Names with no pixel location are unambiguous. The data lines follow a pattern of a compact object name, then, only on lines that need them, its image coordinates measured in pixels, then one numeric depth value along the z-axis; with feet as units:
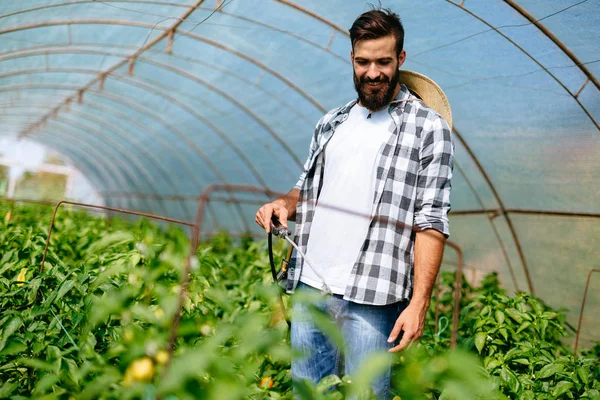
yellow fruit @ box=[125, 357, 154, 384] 3.33
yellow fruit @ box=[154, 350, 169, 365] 3.42
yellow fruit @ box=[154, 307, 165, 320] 5.87
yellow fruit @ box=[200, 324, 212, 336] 5.18
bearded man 5.83
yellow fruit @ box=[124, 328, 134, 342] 3.38
